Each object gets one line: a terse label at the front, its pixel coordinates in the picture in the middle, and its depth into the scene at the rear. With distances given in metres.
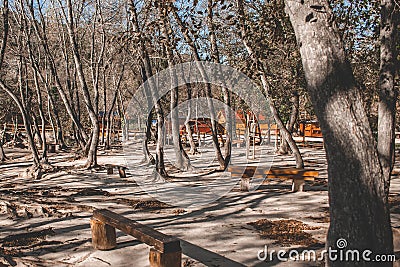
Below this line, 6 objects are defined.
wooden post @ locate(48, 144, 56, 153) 21.28
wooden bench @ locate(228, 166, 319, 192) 9.47
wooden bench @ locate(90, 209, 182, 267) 4.05
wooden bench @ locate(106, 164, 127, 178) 12.46
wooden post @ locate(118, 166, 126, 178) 12.46
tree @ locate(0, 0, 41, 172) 12.66
